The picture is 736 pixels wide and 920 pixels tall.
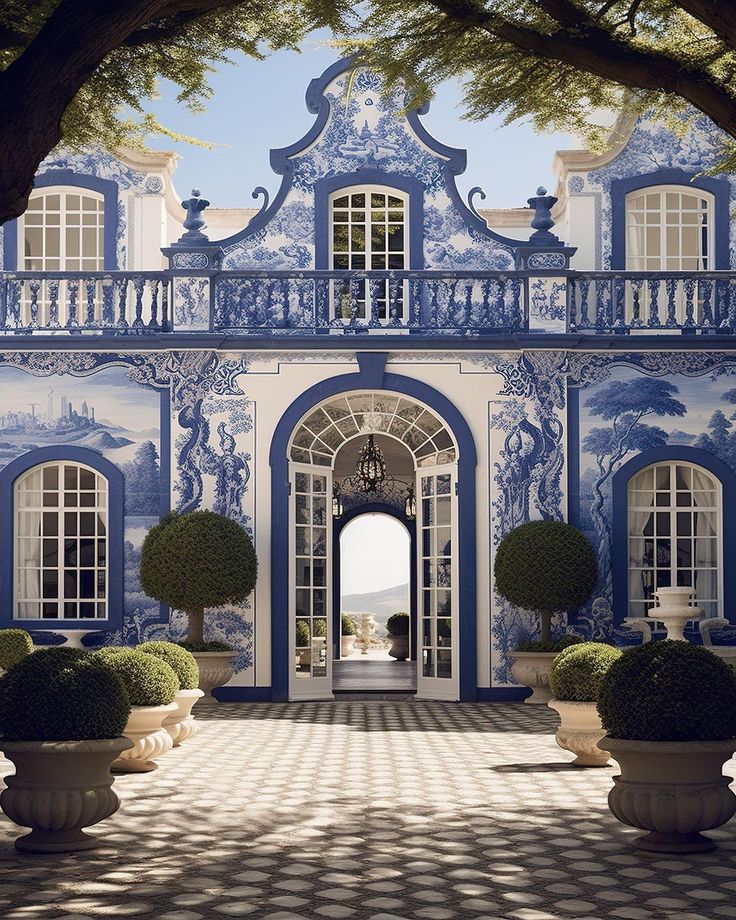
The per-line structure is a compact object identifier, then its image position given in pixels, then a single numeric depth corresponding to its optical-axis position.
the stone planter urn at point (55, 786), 7.67
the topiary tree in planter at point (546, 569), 16.42
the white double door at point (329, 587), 17.44
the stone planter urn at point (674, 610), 15.26
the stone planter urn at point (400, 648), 27.78
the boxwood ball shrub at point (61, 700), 7.74
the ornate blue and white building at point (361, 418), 17.36
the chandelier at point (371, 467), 19.69
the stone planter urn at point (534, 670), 16.52
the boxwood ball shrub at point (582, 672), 10.84
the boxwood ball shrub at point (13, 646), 16.19
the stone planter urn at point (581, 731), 10.86
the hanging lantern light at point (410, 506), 23.70
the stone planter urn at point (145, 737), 10.38
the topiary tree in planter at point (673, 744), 7.58
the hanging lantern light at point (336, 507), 23.28
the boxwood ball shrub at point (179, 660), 11.44
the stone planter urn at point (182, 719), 11.59
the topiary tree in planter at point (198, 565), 16.38
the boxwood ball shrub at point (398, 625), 28.11
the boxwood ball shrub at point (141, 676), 10.24
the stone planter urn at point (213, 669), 16.48
